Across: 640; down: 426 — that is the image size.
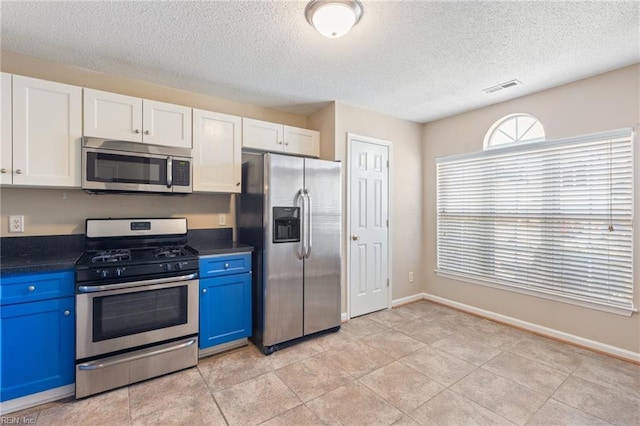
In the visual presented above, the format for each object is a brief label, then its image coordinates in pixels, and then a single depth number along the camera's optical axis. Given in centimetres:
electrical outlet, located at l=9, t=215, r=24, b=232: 231
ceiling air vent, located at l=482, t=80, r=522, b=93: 282
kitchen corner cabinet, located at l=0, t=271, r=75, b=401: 187
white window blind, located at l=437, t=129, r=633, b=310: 259
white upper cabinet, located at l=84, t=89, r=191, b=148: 233
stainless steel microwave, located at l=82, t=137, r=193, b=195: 229
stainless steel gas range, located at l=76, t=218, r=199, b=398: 204
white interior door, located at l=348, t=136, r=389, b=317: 353
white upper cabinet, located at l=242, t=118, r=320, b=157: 304
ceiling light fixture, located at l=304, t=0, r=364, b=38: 169
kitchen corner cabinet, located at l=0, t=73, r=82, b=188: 207
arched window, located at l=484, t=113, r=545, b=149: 317
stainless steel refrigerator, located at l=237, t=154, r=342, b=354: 268
